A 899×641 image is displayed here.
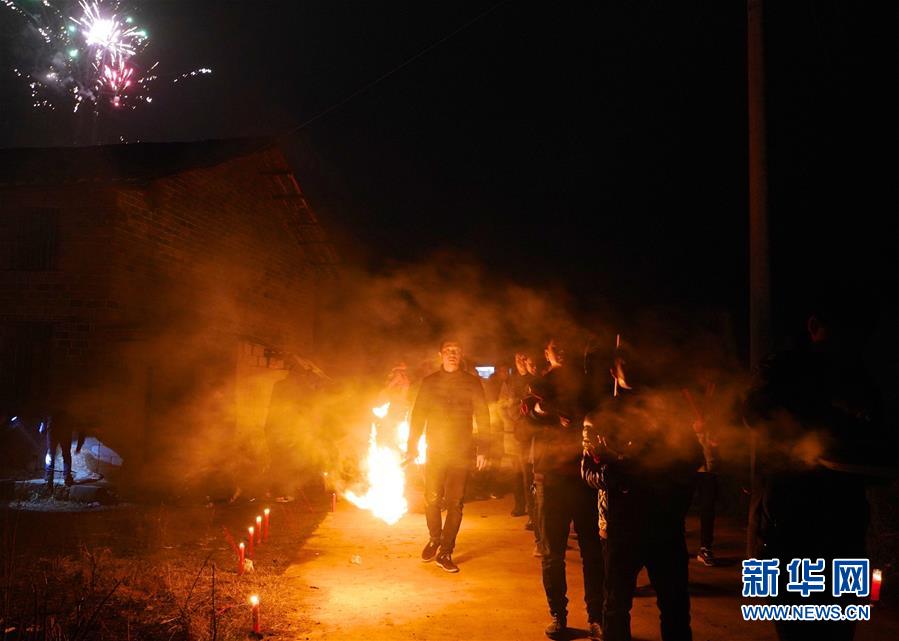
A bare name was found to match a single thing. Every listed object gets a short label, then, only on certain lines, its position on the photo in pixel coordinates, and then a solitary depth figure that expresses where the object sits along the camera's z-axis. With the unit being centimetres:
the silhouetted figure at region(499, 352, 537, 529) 817
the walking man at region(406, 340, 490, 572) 666
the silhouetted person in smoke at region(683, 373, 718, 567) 654
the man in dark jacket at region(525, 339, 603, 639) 465
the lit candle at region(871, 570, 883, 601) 478
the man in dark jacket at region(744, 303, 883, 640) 314
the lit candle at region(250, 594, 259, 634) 449
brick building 1148
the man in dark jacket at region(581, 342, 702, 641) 370
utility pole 684
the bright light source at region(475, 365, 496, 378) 2283
